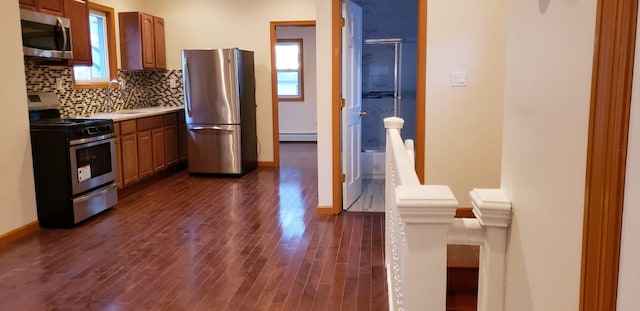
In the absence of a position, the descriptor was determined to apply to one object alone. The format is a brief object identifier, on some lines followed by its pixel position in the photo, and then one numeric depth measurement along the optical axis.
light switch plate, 4.12
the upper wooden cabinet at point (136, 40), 6.44
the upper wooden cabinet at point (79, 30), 4.81
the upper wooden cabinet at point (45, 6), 4.25
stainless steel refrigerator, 6.37
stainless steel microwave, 4.21
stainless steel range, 4.24
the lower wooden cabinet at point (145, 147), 5.47
